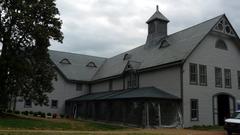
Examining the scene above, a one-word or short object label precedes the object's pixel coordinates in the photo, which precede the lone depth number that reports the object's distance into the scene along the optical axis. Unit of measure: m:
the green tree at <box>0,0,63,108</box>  28.03
